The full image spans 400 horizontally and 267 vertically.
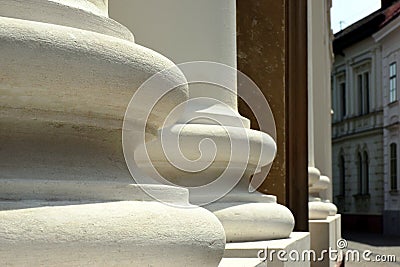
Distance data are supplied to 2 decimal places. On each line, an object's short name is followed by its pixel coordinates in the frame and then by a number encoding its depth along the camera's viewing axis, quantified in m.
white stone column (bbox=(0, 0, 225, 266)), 1.92
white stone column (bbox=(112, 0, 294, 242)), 3.76
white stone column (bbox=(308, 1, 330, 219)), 9.15
